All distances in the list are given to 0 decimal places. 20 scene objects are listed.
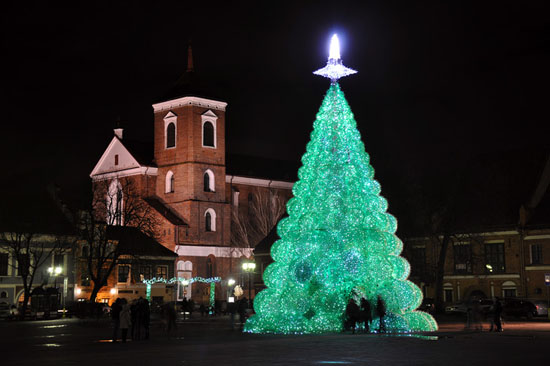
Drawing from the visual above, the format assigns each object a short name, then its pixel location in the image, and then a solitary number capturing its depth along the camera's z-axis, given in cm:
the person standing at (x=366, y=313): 2877
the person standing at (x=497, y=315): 3184
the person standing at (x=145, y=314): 2916
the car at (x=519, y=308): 4716
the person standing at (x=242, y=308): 3782
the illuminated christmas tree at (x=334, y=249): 2956
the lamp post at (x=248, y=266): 5558
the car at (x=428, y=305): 5251
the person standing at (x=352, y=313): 2862
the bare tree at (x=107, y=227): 5553
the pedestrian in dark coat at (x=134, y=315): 2939
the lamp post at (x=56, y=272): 6360
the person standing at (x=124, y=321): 2800
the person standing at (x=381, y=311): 2908
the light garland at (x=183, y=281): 7519
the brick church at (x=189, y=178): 8675
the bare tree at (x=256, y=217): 9337
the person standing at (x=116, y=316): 2831
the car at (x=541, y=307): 5054
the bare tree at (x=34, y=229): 5882
